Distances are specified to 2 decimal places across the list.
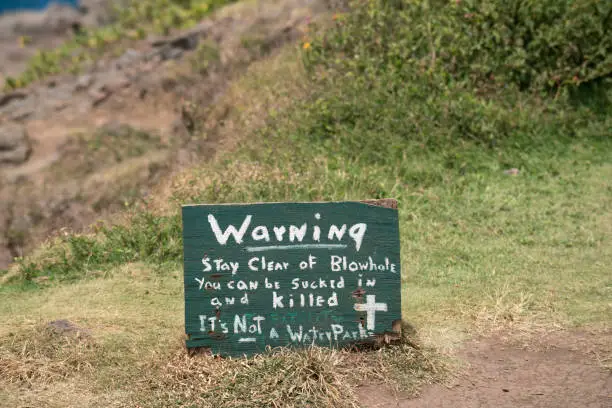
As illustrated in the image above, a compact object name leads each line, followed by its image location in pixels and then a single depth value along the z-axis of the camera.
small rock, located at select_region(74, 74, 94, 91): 13.48
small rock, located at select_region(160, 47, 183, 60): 13.39
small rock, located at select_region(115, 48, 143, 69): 13.71
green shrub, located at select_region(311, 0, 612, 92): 8.41
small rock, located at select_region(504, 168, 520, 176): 7.43
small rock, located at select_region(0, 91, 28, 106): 14.16
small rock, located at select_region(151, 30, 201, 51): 13.23
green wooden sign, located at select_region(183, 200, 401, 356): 4.43
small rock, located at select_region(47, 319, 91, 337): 4.86
